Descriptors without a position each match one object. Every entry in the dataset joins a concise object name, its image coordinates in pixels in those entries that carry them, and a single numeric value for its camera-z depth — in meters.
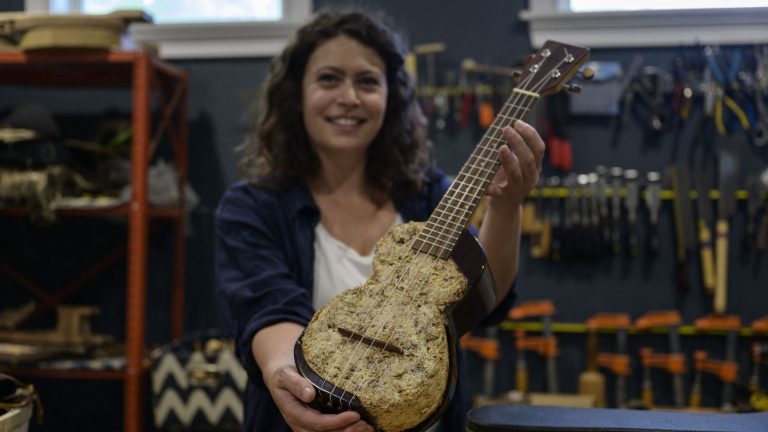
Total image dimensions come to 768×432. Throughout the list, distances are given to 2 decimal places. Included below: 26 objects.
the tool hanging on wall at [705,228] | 3.13
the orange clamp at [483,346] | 3.20
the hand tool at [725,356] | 3.10
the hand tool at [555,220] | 3.24
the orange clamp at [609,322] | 3.18
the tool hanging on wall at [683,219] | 3.16
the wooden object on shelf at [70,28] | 2.74
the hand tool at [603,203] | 3.18
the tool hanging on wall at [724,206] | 3.12
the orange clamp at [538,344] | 3.20
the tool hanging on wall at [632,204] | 3.16
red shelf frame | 2.84
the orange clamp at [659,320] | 3.13
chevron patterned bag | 2.81
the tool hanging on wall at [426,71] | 3.30
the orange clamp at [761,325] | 3.09
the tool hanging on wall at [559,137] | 3.24
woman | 1.23
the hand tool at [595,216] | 3.19
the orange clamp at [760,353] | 2.92
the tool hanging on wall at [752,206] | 3.10
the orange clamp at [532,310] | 3.21
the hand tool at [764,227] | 3.09
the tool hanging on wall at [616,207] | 3.17
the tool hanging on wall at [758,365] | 2.83
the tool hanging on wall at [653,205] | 3.16
